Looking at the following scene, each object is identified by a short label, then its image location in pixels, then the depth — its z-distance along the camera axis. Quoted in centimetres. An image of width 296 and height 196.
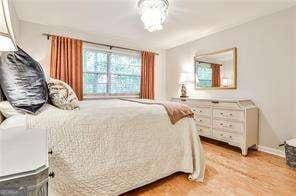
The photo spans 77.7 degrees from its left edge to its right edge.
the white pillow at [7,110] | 138
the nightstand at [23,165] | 50
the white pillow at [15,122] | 123
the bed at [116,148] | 141
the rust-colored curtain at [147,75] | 466
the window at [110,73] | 412
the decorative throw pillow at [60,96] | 162
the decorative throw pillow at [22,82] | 141
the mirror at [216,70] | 354
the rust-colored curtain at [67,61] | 353
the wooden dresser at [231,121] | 293
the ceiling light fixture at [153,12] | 221
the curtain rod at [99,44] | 353
